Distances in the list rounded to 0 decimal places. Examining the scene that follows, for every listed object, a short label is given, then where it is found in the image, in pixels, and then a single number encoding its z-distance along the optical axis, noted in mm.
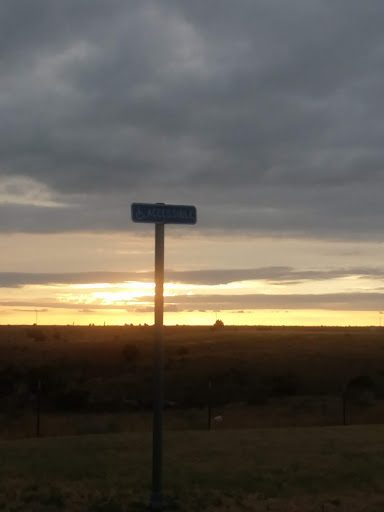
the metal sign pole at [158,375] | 10516
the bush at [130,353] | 55825
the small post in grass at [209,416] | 24531
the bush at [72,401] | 37344
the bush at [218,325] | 141850
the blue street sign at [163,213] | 10578
